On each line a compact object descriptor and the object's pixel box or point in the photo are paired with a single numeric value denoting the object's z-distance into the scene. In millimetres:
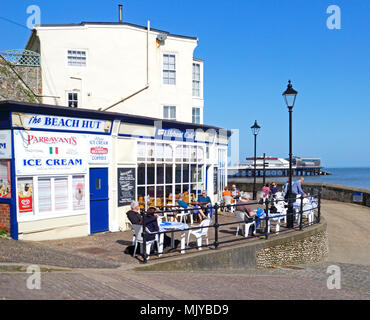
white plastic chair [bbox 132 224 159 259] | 9070
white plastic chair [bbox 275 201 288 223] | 14742
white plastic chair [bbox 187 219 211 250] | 9852
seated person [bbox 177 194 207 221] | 13588
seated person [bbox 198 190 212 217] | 14919
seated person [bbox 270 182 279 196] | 21675
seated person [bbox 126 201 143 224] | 9516
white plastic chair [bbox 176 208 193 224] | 14157
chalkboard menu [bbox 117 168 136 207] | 13430
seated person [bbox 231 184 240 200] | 20769
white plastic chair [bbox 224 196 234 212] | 18431
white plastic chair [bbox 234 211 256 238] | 11719
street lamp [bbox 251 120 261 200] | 24588
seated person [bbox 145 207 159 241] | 9070
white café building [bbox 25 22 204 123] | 16750
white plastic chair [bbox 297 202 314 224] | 14461
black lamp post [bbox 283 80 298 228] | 13539
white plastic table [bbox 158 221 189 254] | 9344
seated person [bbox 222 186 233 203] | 18547
